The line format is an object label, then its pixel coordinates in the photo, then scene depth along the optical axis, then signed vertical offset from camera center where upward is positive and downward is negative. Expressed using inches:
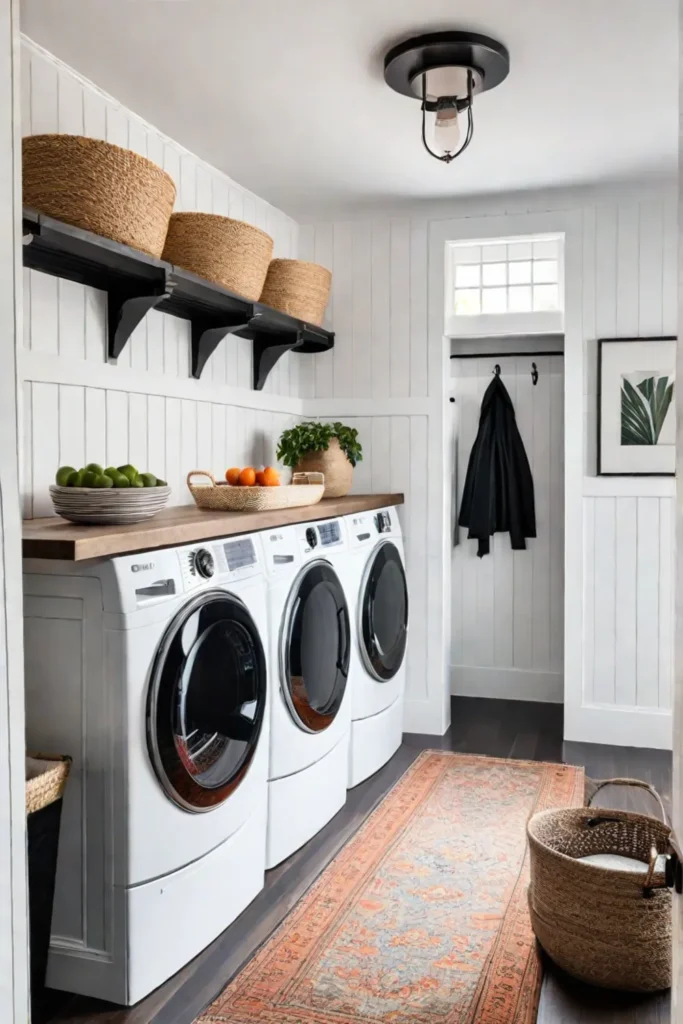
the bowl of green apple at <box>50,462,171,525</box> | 87.0 -1.5
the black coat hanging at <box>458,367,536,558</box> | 180.2 +0.2
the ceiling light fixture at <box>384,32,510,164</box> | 98.7 +48.1
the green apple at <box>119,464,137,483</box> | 90.5 +0.9
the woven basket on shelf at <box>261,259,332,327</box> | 147.0 +32.5
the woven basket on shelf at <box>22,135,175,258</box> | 89.0 +30.8
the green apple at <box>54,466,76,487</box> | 89.0 +0.5
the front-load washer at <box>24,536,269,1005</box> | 79.9 -25.1
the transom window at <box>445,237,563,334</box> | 163.9 +37.2
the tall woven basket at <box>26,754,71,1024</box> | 77.2 -33.0
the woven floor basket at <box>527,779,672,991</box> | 80.6 -41.3
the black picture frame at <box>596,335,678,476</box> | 155.7 +13.2
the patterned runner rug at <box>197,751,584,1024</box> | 81.6 -48.3
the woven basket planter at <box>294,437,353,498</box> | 152.1 +2.3
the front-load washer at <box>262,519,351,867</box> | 107.9 -26.0
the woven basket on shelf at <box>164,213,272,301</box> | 116.7 +31.3
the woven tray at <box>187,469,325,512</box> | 114.5 -2.3
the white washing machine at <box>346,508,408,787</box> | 136.5 -25.8
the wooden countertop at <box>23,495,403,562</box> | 74.8 -4.9
